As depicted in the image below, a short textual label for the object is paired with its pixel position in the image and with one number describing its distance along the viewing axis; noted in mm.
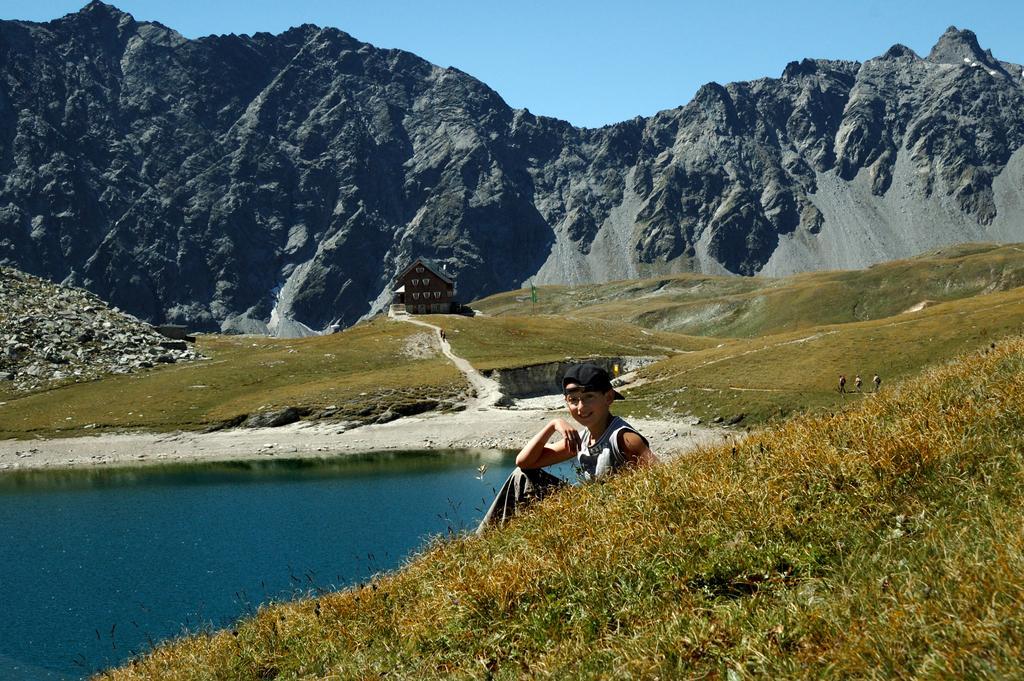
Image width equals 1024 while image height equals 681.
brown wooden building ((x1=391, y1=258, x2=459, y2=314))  147375
